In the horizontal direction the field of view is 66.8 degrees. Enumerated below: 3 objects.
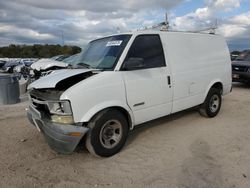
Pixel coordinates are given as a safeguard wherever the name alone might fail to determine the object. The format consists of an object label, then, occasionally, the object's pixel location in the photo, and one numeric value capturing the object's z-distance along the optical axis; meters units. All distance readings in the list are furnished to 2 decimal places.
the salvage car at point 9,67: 16.09
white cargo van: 2.81
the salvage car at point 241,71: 8.71
